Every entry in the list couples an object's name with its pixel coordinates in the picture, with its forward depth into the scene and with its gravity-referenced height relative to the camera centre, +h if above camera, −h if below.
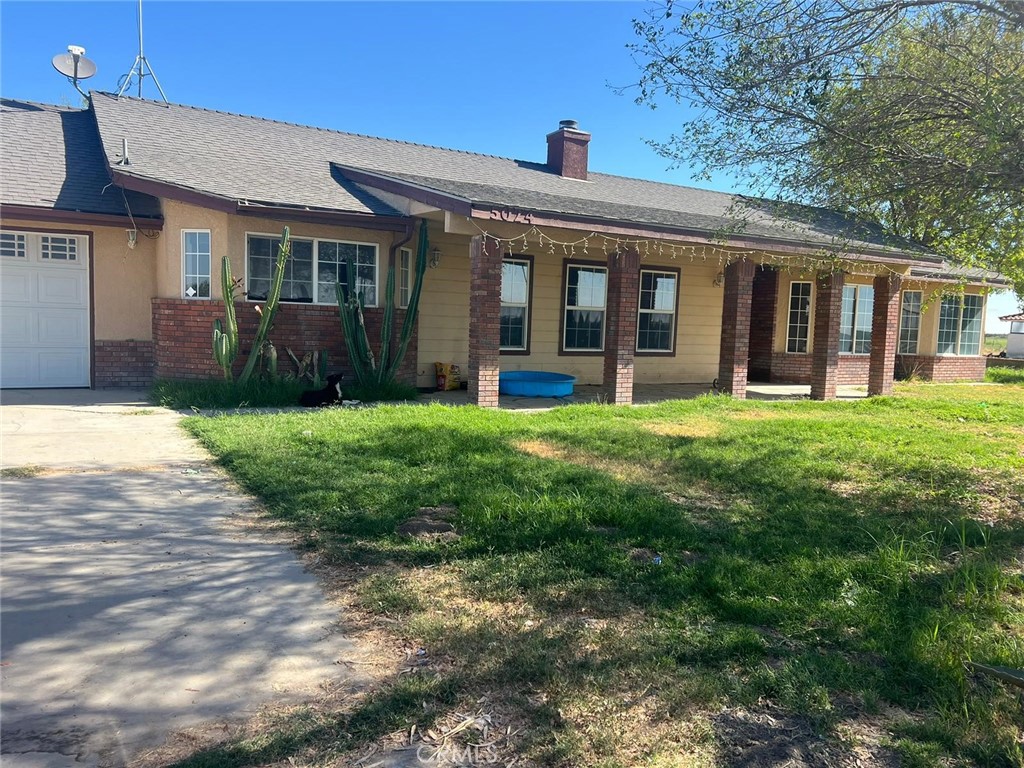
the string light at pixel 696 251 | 10.35 +1.36
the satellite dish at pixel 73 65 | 14.23 +4.74
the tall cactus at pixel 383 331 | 10.93 -0.17
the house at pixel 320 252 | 10.40 +1.13
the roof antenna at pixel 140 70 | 16.34 +5.41
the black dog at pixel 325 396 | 10.03 -1.08
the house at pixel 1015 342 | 31.66 +0.13
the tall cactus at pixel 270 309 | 9.99 +0.09
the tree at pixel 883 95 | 5.70 +2.02
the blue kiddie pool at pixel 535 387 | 12.23 -1.02
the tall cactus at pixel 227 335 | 9.83 -0.29
